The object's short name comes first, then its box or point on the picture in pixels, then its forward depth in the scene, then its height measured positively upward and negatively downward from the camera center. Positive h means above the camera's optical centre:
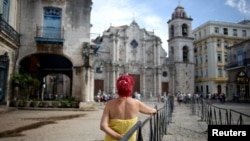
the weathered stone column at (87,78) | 12.97 +0.33
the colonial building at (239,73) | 24.93 +1.23
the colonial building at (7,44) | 10.52 +2.36
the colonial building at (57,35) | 12.87 +3.38
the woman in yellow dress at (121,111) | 2.37 -0.36
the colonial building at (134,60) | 32.13 +4.09
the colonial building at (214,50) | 36.51 +6.26
